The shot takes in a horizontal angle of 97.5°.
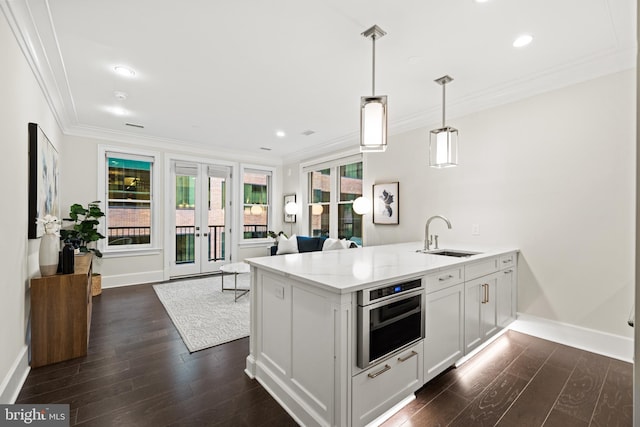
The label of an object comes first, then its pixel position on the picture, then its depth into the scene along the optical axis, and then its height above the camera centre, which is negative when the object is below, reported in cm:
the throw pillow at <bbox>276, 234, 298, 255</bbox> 540 -63
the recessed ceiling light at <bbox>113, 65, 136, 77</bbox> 272 +141
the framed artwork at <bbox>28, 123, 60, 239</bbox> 241 +33
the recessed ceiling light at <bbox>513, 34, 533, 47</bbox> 221 +140
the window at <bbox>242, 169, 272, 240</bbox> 654 +25
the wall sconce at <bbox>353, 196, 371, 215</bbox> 463 +14
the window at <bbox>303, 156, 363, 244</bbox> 521 +33
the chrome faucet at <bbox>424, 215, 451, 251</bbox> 291 -31
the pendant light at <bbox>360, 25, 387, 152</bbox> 205 +68
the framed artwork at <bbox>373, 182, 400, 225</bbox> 425 +16
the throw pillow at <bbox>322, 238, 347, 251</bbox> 446 -50
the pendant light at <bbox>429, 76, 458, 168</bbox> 262 +63
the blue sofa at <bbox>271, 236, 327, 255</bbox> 526 -57
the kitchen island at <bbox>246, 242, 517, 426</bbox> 148 -75
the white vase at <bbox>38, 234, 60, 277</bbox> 244 -38
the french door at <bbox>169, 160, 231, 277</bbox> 559 -9
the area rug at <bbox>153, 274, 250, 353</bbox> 289 -127
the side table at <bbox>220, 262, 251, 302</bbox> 417 -86
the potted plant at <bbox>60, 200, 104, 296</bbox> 400 -27
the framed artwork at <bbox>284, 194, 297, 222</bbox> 661 +20
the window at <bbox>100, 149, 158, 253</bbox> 495 +21
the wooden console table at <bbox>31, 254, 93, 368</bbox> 235 -91
